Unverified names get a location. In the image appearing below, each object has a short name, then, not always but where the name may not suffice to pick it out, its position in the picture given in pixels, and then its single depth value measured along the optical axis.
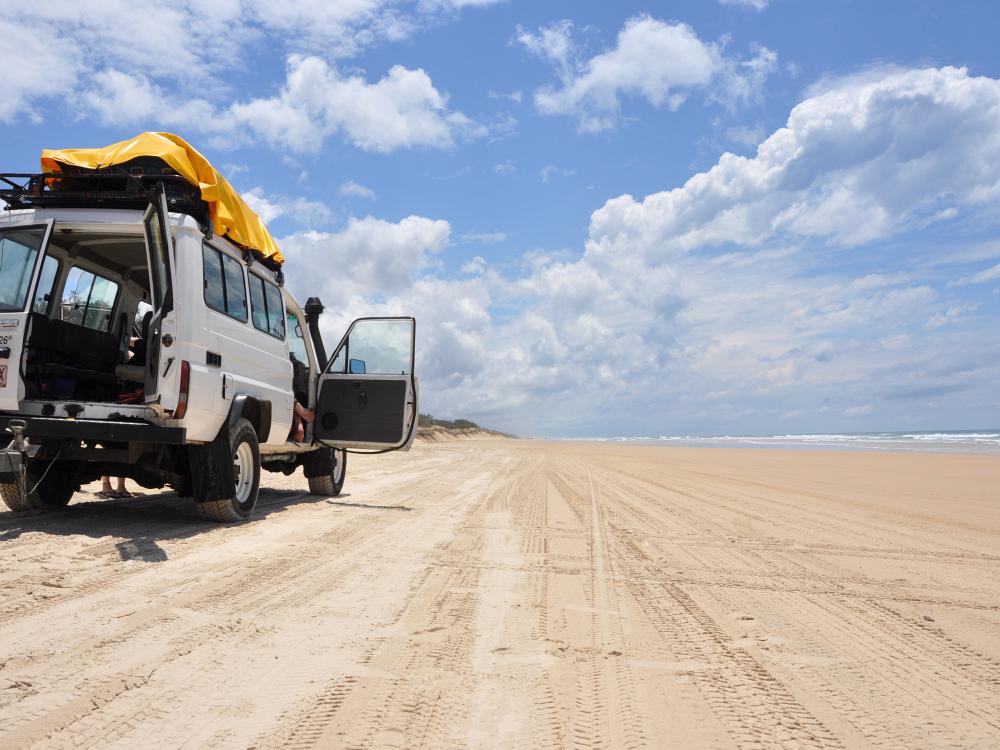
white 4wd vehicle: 5.14
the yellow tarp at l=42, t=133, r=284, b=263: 5.46
